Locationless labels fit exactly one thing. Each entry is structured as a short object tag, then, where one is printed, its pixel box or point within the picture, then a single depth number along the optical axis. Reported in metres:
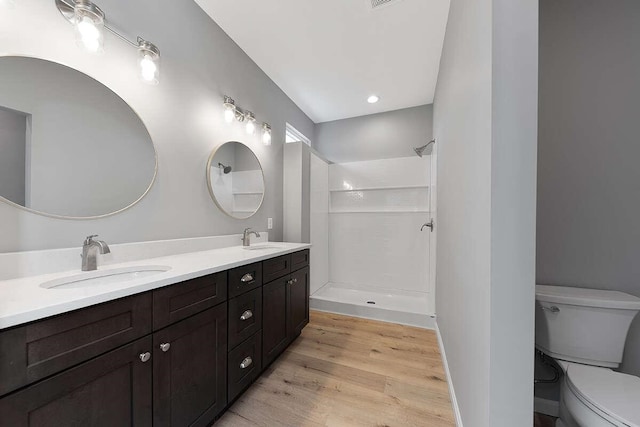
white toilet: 0.90
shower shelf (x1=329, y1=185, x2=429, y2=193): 2.99
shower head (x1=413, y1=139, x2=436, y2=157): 2.67
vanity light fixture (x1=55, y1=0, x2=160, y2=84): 1.01
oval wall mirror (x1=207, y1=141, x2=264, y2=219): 1.77
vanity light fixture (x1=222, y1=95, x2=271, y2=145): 1.85
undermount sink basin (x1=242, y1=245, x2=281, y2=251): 1.88
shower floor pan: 2.37
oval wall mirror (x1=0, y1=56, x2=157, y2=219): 0.89
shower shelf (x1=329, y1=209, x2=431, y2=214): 2.99
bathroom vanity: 0.60
